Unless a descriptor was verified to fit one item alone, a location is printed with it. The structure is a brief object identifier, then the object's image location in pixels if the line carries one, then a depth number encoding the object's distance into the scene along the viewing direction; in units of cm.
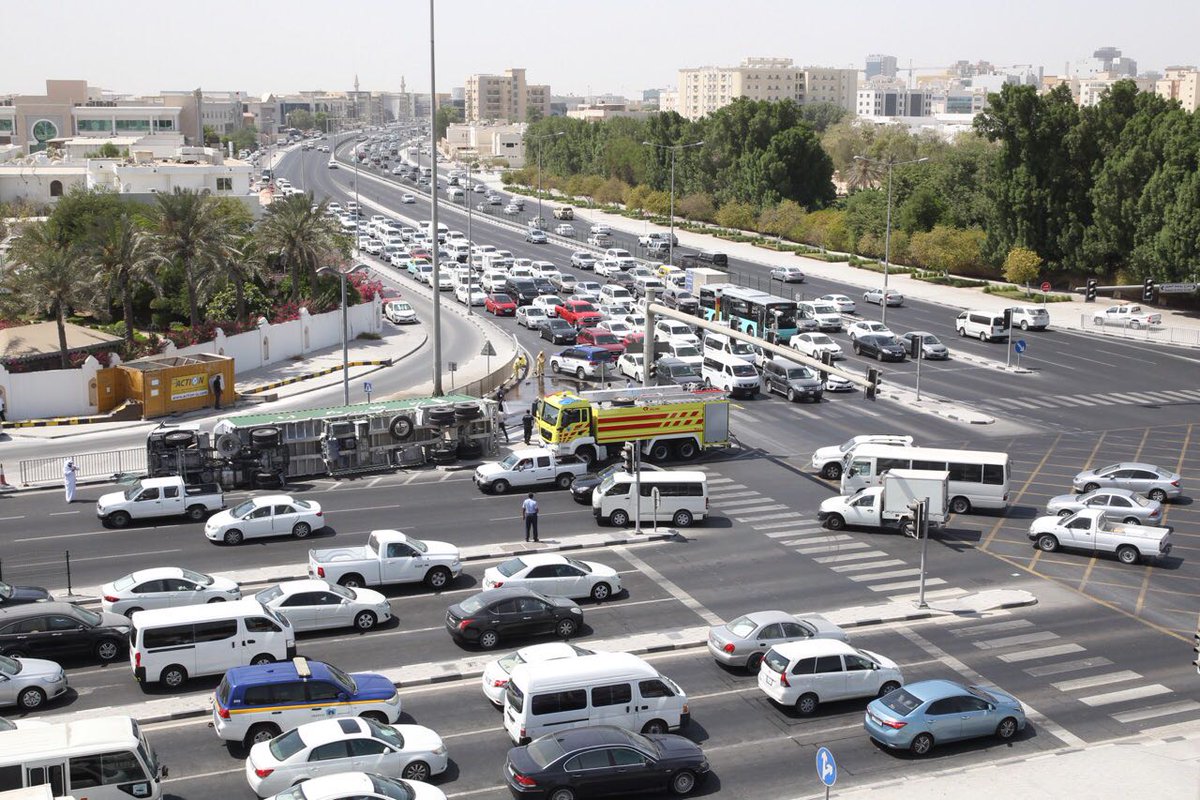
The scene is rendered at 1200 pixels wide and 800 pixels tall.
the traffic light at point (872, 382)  3922
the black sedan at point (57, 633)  2564
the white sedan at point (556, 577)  2969
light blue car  2258
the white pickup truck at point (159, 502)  3597
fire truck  4203
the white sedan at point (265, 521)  3447
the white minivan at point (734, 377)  5475
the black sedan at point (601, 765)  1972
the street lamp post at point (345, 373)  4680
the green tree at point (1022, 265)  8431
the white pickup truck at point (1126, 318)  7256
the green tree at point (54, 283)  5156
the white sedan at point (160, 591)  2780
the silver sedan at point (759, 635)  2602
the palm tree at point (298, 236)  6788
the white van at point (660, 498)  3688
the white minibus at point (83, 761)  1828
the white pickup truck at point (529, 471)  4031
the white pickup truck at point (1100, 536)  3362
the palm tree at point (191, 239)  5972
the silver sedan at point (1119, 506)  3541
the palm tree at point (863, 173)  13789
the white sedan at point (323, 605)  2747
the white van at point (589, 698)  2203
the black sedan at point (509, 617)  2706
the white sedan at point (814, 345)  5931
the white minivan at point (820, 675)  2405
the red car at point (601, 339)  6243
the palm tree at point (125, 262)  5694
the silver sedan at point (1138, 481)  3934
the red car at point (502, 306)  7756
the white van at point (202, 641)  2444
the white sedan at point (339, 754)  1966
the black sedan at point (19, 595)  2725
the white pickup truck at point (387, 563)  3039
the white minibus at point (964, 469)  3816
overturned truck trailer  3953
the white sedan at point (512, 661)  2388
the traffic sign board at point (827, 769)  1770
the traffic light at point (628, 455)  4011
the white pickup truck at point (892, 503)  3472
